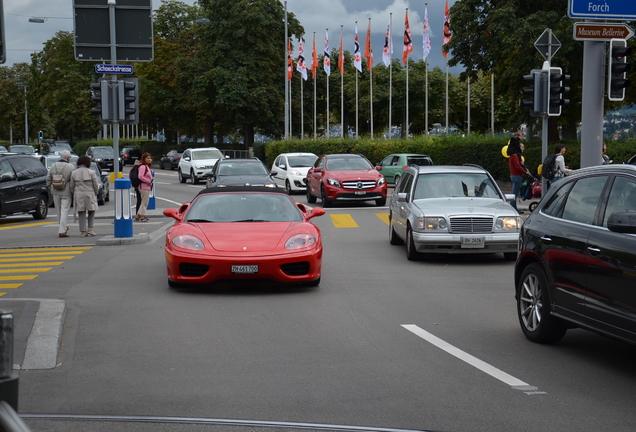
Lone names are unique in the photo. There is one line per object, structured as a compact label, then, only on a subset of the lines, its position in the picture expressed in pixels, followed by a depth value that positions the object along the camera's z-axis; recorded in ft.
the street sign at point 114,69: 57.36
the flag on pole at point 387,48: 179.32
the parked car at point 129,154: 252.38
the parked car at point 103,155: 193.93
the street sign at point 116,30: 58.44
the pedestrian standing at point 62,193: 61.52
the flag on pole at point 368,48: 188.65
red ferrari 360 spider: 35.40
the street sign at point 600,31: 45.73
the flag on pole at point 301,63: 208.64
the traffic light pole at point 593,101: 49.75
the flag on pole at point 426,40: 164.45
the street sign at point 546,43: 63.10
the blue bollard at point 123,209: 55.98
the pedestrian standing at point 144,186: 75.87
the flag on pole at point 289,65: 210.18
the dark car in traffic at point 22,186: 78.07
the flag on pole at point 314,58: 221.03
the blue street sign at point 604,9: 45.11
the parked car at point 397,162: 118.83
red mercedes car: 88.17
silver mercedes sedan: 45.27
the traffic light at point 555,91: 61.31
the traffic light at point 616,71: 48.11
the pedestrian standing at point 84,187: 59.57
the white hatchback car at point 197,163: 149.18
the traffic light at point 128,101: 57.57
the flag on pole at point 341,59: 206.65
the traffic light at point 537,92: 61.26
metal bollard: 11.55
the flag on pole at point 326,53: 201.87
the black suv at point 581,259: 21.62
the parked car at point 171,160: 228.22
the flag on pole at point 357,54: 191.42
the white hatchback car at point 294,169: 111.86
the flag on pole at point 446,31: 135.95
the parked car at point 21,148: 212.43
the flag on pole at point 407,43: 165.99
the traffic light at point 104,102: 57.31
